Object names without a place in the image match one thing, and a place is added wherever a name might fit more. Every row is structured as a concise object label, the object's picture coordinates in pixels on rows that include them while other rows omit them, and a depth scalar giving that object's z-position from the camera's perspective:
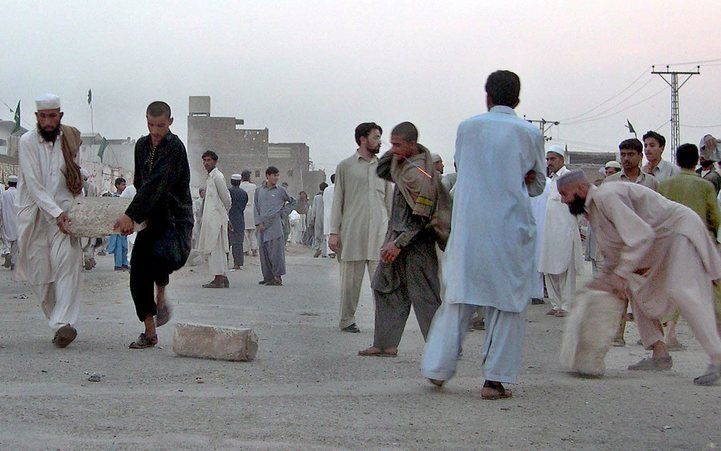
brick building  63.34
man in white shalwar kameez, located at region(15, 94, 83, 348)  7.85
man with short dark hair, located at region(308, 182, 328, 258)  26.88
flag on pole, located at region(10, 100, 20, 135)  44.38
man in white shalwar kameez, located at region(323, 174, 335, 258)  24.62
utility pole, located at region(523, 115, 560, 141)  70.99
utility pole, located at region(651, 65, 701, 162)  57.94
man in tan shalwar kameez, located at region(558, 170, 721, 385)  6.32
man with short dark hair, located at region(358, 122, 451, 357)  7.13
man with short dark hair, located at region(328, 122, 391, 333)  9.13
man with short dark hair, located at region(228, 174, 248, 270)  19.34
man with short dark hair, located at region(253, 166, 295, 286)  15.84
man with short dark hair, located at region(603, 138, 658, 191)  8.66
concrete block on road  7.16
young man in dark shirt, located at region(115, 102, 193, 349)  7.60
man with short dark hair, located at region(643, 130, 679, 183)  9.20
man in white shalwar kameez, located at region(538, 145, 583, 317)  11.51
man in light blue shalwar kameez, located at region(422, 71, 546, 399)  5.85
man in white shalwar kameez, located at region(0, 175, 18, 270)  19.11
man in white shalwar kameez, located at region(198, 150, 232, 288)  14.80
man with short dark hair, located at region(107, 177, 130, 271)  18.86
